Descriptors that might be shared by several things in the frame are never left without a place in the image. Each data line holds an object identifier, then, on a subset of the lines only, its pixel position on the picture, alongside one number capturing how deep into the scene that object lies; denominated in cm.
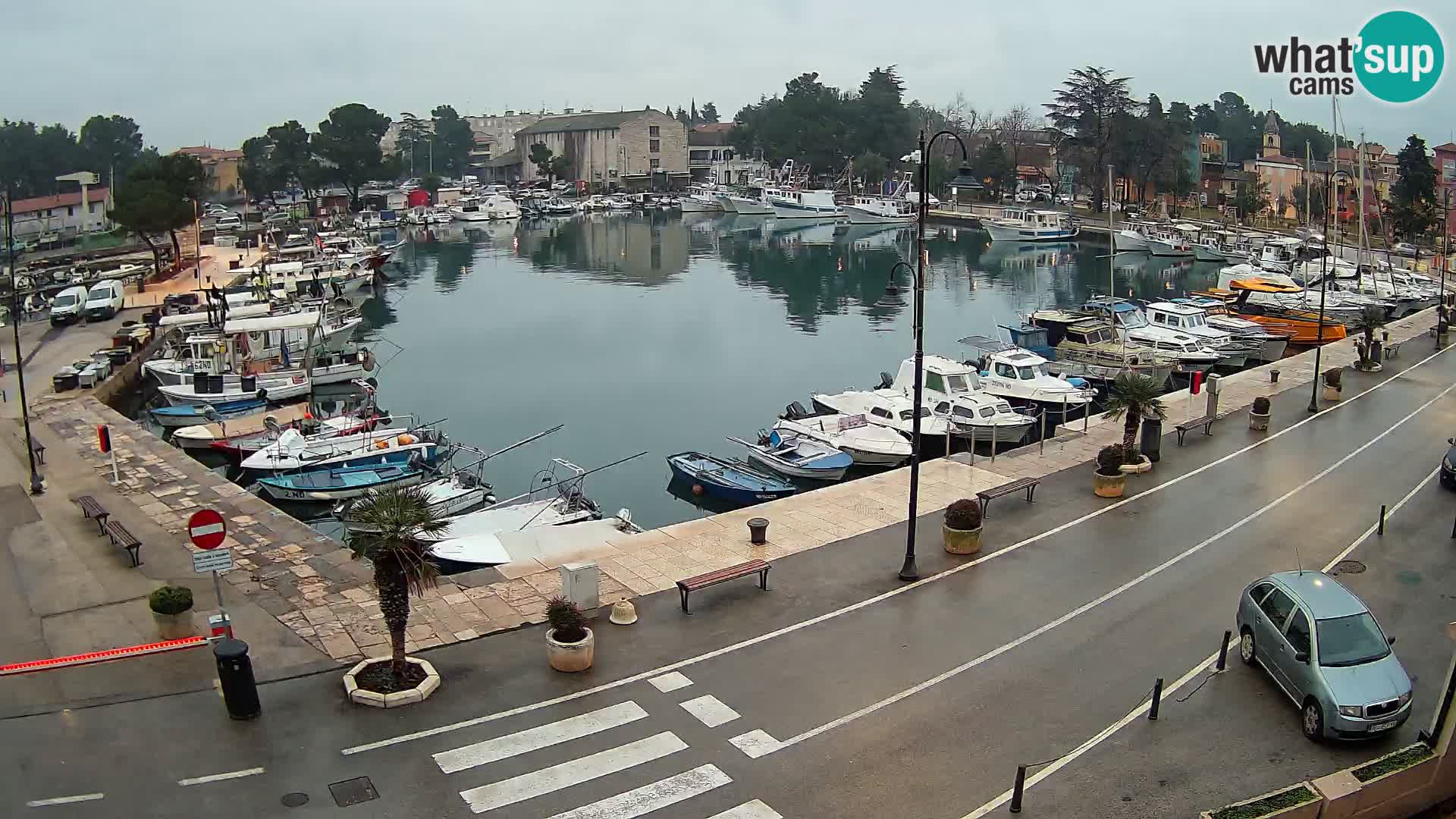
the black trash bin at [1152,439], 2734
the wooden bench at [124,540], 2091
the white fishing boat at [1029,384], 3794
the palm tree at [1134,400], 2666
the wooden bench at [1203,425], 2933
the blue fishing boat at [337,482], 3100
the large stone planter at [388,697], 1480
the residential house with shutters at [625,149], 17588
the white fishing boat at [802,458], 3178
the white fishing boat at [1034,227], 11550
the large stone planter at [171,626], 1711
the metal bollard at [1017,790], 1220
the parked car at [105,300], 5772
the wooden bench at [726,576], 1834
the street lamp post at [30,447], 2580
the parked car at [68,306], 5562
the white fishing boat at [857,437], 3294
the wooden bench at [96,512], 2253
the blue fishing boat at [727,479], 3052
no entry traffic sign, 1494
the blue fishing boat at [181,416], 3934
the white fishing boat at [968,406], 3441
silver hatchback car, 1346
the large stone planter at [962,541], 2080
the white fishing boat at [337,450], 3203
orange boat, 5059
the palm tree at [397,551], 1466
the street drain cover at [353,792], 1256
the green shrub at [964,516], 2070
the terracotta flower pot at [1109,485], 2441
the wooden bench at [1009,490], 2342
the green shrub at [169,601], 1700
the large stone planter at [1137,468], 2612
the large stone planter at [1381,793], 1201
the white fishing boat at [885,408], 3475
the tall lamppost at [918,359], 1864
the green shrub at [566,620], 1573
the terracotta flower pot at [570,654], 1570
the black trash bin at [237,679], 1421
